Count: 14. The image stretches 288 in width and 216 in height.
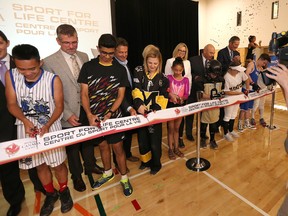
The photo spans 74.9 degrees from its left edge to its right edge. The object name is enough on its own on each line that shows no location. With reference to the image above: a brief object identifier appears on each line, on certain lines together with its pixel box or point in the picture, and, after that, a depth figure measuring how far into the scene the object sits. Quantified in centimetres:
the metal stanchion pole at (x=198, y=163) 241
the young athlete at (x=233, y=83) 290
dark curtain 449
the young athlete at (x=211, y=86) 254
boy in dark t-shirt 173
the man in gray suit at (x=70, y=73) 172
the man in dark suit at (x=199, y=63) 291
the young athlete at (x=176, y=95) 240
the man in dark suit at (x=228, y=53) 336
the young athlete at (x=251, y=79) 345
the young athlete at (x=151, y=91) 207
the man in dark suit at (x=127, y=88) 210
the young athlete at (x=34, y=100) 143
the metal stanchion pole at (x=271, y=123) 335
